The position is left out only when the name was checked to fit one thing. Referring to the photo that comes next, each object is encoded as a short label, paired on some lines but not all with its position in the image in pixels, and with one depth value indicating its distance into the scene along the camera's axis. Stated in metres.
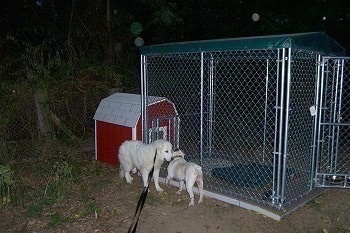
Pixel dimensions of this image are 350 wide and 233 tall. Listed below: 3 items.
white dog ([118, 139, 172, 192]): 5.01
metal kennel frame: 4.25
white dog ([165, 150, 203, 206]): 4.77
